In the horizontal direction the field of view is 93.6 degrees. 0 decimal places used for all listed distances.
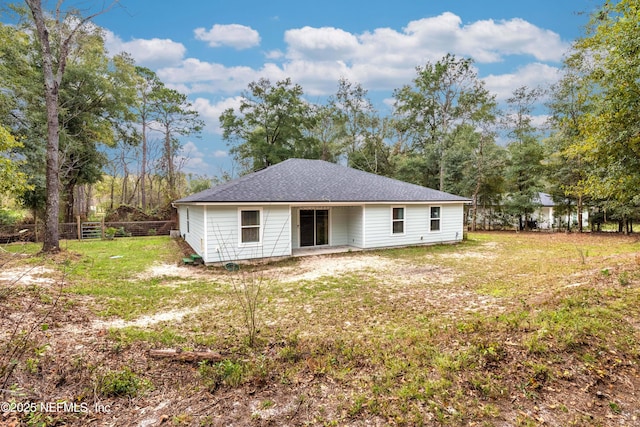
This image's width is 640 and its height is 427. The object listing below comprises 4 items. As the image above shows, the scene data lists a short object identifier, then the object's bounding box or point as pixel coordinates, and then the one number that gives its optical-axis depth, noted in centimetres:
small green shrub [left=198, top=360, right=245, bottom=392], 302
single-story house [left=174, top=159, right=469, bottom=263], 1018
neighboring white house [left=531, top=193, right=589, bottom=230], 2305
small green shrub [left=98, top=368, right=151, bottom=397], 279
